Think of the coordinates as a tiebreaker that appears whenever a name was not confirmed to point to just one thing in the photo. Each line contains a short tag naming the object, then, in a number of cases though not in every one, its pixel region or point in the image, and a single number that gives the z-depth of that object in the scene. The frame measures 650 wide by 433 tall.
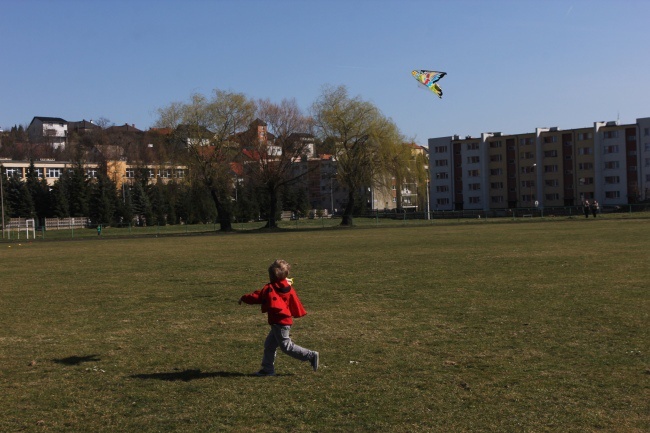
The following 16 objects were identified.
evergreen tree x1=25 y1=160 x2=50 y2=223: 95.62
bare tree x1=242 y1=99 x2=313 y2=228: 66.25
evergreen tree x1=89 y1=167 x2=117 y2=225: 92.50
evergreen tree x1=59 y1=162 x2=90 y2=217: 94.44
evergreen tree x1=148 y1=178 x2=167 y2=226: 97.94
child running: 7.92
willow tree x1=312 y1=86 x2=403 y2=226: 68.12
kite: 33.09
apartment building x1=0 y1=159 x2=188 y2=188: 112.14
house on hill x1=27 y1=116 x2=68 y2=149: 155.50
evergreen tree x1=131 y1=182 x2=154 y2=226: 97.06
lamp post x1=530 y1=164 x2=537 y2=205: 116.88
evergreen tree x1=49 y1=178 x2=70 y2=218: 93.06
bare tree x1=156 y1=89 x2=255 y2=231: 64.19
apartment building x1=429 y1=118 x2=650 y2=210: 107.69
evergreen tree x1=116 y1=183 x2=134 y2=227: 95.25
